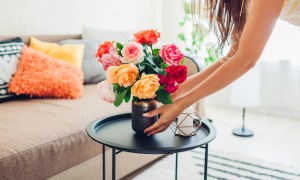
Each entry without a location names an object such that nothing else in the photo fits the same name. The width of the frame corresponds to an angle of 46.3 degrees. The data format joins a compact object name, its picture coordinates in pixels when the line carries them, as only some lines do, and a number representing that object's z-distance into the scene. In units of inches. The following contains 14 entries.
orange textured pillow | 78.2
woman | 39.7
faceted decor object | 53.6
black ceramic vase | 51.0
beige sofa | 53.7
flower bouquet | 47.3
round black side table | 47.5
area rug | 78.2
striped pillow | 76.4
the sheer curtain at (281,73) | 120.6
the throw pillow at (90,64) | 95.3
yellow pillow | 89.0
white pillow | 104.5
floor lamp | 104.5
